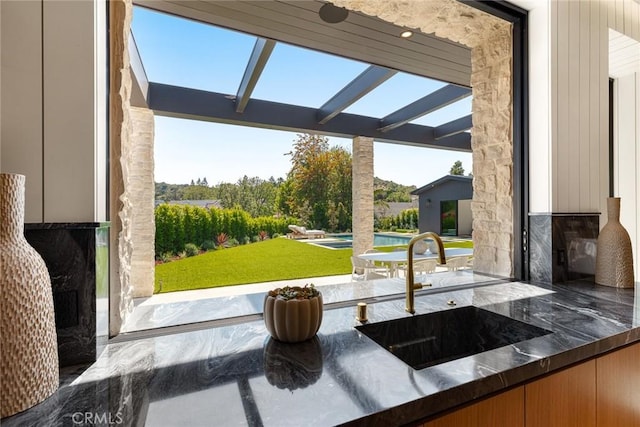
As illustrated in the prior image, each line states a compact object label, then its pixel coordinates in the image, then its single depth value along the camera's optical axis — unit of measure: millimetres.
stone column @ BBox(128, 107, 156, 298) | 3602
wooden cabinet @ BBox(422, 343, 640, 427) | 829
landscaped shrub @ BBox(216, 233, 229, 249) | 4312
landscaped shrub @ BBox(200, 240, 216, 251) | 4195
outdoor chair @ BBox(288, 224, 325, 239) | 4946
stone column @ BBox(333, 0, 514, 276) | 1777
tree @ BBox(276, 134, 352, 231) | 4879
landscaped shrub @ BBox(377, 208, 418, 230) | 5668
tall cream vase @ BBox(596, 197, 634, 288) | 1688
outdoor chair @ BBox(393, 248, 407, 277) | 4371
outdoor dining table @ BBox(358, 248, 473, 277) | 4059
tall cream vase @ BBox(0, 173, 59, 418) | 659
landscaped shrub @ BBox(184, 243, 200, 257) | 4090
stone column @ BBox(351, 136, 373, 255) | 5285
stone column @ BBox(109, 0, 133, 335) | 1052
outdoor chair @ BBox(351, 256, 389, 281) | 4117
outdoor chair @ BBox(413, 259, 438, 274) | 4141
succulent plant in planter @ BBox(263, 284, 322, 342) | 1012
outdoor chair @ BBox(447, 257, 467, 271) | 4406
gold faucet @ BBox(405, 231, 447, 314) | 1310
